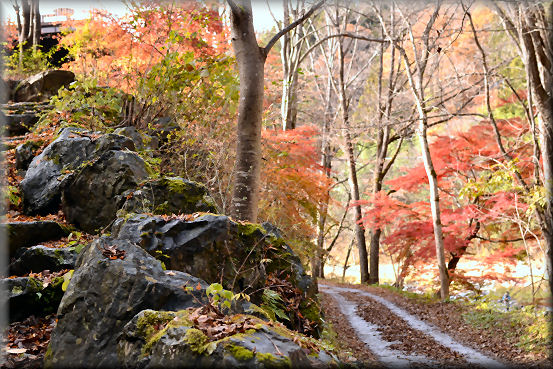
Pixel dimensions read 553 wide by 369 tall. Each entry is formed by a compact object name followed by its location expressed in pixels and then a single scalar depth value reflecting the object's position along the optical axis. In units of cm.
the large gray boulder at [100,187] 521
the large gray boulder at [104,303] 287
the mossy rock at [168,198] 490
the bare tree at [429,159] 1131
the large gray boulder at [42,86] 991
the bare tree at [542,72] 744
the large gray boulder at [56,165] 562
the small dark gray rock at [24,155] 679
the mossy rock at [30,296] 379
